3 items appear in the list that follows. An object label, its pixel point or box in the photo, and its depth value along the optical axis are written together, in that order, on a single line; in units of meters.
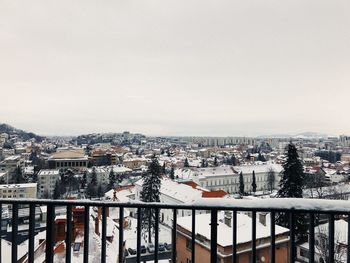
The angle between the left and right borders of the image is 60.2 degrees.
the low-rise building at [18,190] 31.43
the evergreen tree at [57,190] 42.50
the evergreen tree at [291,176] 21.41
